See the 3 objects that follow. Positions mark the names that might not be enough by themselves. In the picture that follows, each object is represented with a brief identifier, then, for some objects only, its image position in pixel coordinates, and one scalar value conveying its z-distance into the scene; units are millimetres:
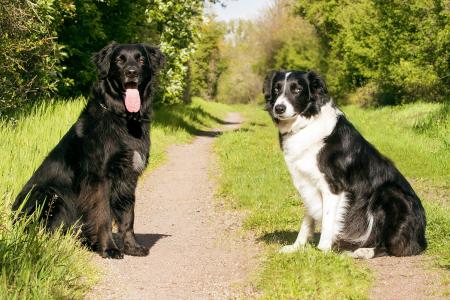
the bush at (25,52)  9586
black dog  5426
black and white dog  5367
